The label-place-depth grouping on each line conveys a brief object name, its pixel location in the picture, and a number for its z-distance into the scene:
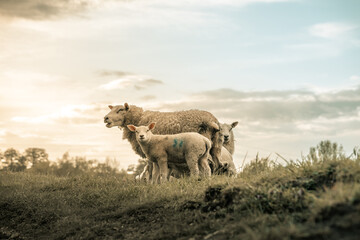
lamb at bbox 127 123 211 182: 11.12
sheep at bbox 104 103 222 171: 12.62
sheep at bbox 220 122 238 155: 13.51
